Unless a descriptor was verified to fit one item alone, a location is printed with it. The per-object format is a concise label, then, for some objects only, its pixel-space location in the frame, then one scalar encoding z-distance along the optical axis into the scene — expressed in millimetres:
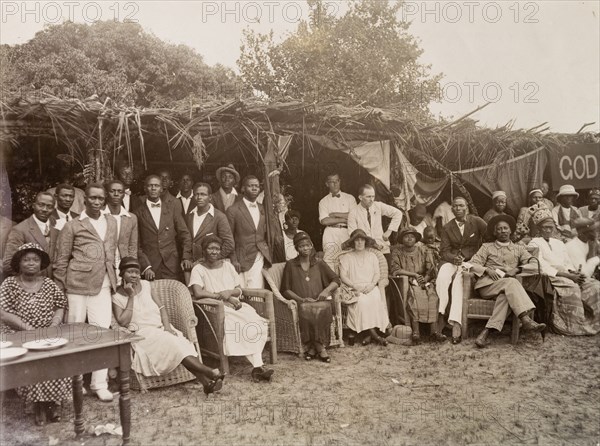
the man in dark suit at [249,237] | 6156
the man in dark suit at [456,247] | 6527
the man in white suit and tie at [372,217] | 7012
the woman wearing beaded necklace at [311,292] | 5848
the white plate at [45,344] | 3254
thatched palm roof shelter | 5840
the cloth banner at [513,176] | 9023
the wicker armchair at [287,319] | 5863
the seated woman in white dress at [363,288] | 6371
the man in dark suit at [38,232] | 4676
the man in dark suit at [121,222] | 5180
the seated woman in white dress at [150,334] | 4672
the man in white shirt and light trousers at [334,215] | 7145
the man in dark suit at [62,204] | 5176
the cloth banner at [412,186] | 7898
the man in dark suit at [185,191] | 6741
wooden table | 3123
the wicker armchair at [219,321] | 5250
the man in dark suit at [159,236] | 5703
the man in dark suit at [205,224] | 5957
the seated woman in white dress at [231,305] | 5227
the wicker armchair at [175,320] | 4812
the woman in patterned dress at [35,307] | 4082
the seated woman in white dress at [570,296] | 6688
